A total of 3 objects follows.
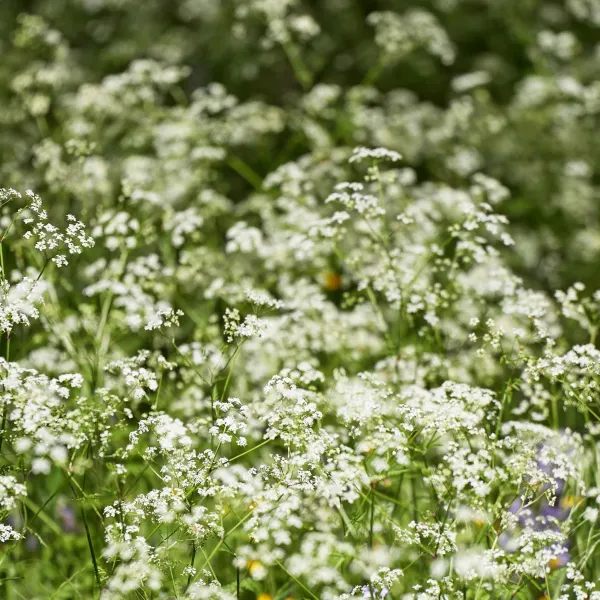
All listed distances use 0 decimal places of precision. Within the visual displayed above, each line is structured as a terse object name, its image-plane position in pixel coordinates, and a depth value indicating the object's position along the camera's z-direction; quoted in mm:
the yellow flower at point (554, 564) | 3939
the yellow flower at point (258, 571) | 2828
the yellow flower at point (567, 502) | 3769
